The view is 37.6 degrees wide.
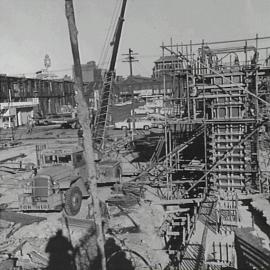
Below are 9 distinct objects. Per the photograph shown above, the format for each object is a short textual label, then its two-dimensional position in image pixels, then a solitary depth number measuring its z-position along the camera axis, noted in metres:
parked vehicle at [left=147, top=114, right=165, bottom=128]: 52.24
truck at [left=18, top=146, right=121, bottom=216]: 17.78
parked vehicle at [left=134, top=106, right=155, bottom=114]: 66.94
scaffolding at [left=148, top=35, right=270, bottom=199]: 18.81
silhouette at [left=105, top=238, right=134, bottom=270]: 12.84
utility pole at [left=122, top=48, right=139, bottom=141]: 40.75
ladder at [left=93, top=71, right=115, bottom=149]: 28.02
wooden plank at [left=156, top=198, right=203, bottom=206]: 18.23
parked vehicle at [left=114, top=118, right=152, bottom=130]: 51.33
